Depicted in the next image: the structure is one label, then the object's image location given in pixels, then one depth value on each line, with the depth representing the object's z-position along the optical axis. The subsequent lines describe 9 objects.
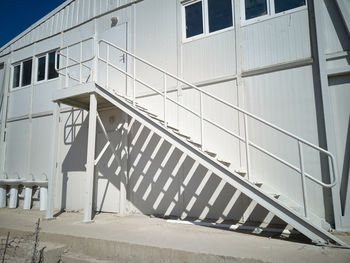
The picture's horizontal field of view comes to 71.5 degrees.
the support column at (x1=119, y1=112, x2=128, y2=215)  7.10
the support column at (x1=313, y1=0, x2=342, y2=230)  4.80
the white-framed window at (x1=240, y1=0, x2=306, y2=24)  5.73
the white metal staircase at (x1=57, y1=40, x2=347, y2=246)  3.88
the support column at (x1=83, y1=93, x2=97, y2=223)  5.93
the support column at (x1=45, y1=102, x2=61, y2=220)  6.60
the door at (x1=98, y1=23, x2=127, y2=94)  7.96
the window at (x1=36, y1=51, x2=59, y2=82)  9.89
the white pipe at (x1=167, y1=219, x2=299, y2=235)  4.74
